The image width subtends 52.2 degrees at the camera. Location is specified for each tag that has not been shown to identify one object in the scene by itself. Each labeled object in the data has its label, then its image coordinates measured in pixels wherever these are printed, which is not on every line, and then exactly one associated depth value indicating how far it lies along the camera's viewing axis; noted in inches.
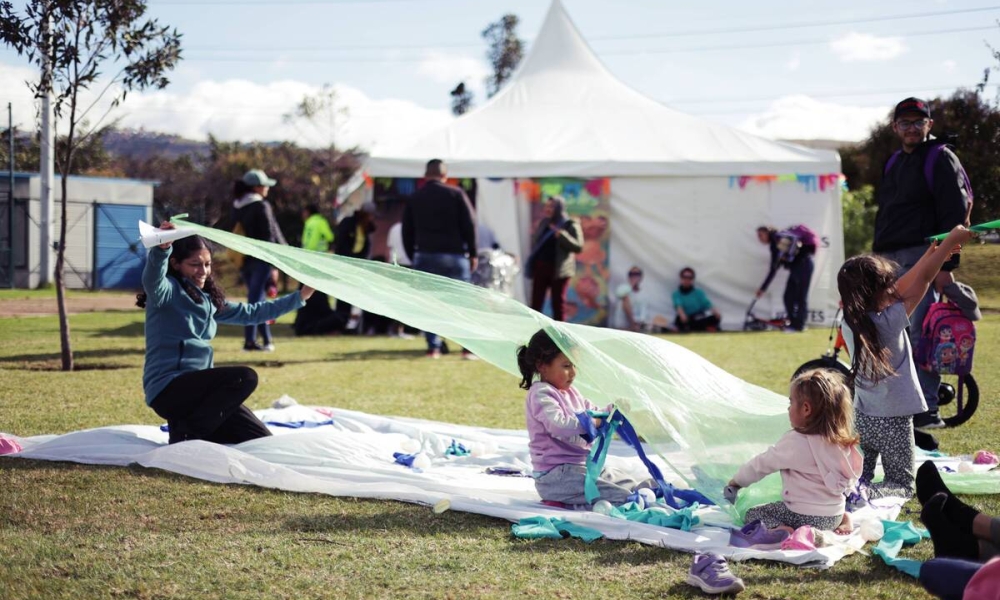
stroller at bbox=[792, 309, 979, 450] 257.6
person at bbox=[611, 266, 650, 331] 569.3
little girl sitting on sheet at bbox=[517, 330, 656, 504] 179.9
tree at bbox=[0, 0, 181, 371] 340.8
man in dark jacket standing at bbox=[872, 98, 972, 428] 242.1
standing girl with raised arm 185.3
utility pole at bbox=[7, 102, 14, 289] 808.9
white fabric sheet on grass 162.9
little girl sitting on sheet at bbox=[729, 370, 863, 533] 157.5
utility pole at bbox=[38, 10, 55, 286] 811.6
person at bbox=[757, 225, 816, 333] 547.2
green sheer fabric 177.6
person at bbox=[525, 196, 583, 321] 479.5
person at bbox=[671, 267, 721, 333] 566.7
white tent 562.6
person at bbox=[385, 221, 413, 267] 547.4
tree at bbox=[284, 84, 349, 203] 1350.9
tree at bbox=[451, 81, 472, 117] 1894.7
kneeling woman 217.3
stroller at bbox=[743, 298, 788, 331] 566.5
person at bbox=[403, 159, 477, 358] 412.5
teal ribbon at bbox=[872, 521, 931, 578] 138.9
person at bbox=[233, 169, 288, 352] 427.8
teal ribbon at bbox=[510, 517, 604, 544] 157.5
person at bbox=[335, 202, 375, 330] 526.9
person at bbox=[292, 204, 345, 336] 534.9
